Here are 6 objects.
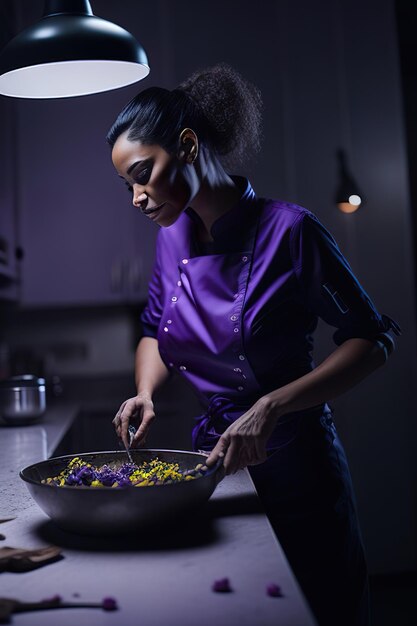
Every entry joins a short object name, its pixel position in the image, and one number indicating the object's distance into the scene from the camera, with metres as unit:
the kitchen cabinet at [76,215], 2.91
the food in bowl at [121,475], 0.94
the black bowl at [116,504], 0.81
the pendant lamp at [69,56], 1.27
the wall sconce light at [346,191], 2.88
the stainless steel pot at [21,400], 2.15
